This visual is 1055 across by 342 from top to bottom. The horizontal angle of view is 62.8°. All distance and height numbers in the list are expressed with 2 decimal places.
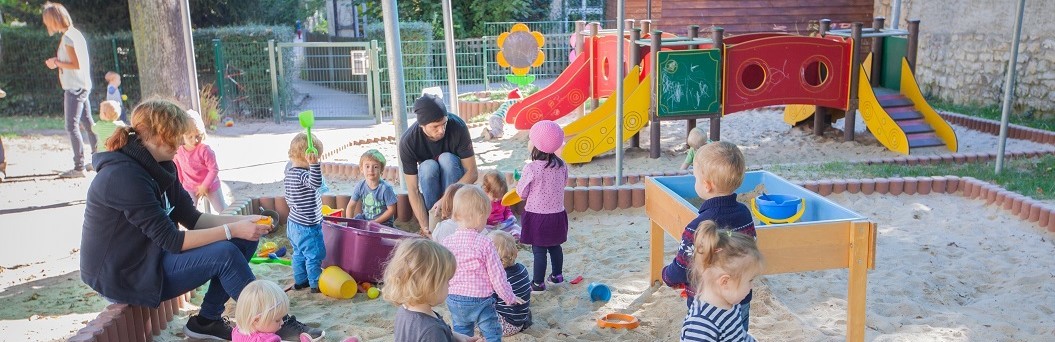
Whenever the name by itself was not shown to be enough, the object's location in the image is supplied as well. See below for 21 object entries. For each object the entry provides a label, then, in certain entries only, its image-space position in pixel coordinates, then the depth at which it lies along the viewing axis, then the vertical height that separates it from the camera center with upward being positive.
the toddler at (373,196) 5.41 -1.19
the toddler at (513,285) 4.01 -1.32
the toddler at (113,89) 9.79 -0.83
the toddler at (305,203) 4.68 -1.04
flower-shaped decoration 12.72 -0.61
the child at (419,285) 2.74 -0.87
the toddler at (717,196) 3.32 -0.75
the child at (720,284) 2.74 -0.88
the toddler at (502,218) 5.14 -1.37
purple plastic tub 4.79 -1.31
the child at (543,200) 4.73 -1.05
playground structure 8.40 -0.84
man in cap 5.51 -0.96
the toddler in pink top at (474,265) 3.60 -1.06
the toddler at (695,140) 6.86 -1.07
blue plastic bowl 4.02 -0.95
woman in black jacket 3.66 -0.96
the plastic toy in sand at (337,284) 4.76 -1.49
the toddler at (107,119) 7.18 -0.86
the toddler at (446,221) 4.43 -1.09
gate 13.27 -1.36
